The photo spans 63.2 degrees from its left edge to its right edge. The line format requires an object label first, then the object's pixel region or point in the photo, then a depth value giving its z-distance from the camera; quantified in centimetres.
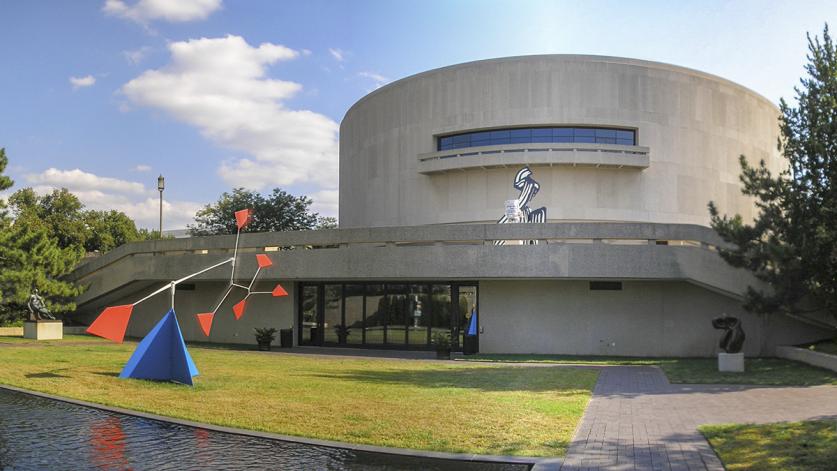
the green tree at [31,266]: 2816
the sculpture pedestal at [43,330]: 2802
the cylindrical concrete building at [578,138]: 3388
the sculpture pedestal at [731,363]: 1912
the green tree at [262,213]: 5631
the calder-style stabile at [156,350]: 1526
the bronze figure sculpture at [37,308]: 2819
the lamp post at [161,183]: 4569
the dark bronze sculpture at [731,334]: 1925
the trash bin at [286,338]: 2770
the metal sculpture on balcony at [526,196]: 2933
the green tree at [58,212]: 5466
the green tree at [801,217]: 1897
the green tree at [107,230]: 5738
